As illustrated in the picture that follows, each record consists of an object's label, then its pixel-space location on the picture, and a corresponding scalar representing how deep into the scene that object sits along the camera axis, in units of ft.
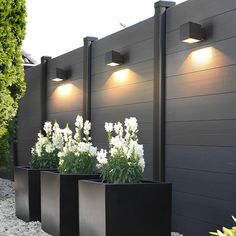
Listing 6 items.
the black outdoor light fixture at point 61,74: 24.80
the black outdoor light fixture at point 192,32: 13.80
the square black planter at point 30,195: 18.69
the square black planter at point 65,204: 15.33
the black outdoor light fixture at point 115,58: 18.93
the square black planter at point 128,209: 12.21
